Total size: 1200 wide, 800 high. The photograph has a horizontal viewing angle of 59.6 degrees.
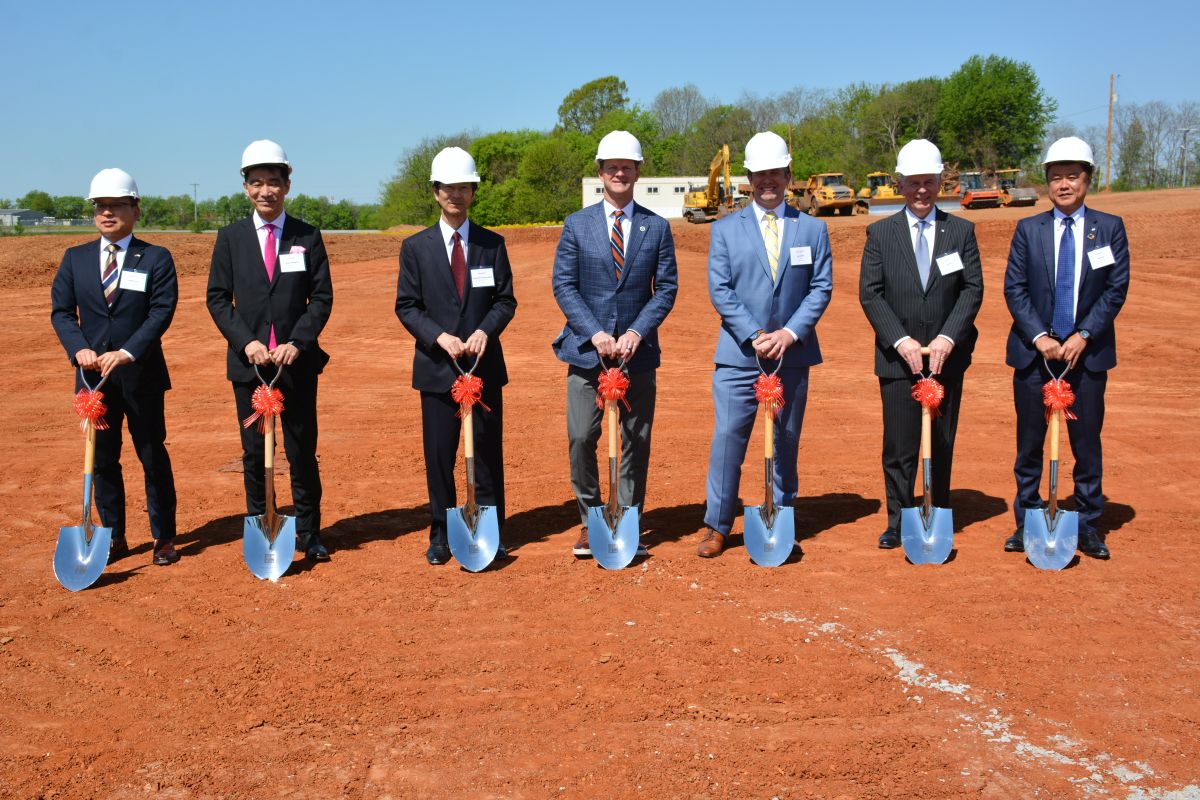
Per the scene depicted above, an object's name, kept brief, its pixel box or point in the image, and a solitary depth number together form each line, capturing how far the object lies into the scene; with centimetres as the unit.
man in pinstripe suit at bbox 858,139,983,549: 619
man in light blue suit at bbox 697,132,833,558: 616
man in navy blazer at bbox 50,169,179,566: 615
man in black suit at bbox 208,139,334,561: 608
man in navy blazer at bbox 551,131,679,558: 616
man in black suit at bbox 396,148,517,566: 616
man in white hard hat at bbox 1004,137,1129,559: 616
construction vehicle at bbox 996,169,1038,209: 4162
